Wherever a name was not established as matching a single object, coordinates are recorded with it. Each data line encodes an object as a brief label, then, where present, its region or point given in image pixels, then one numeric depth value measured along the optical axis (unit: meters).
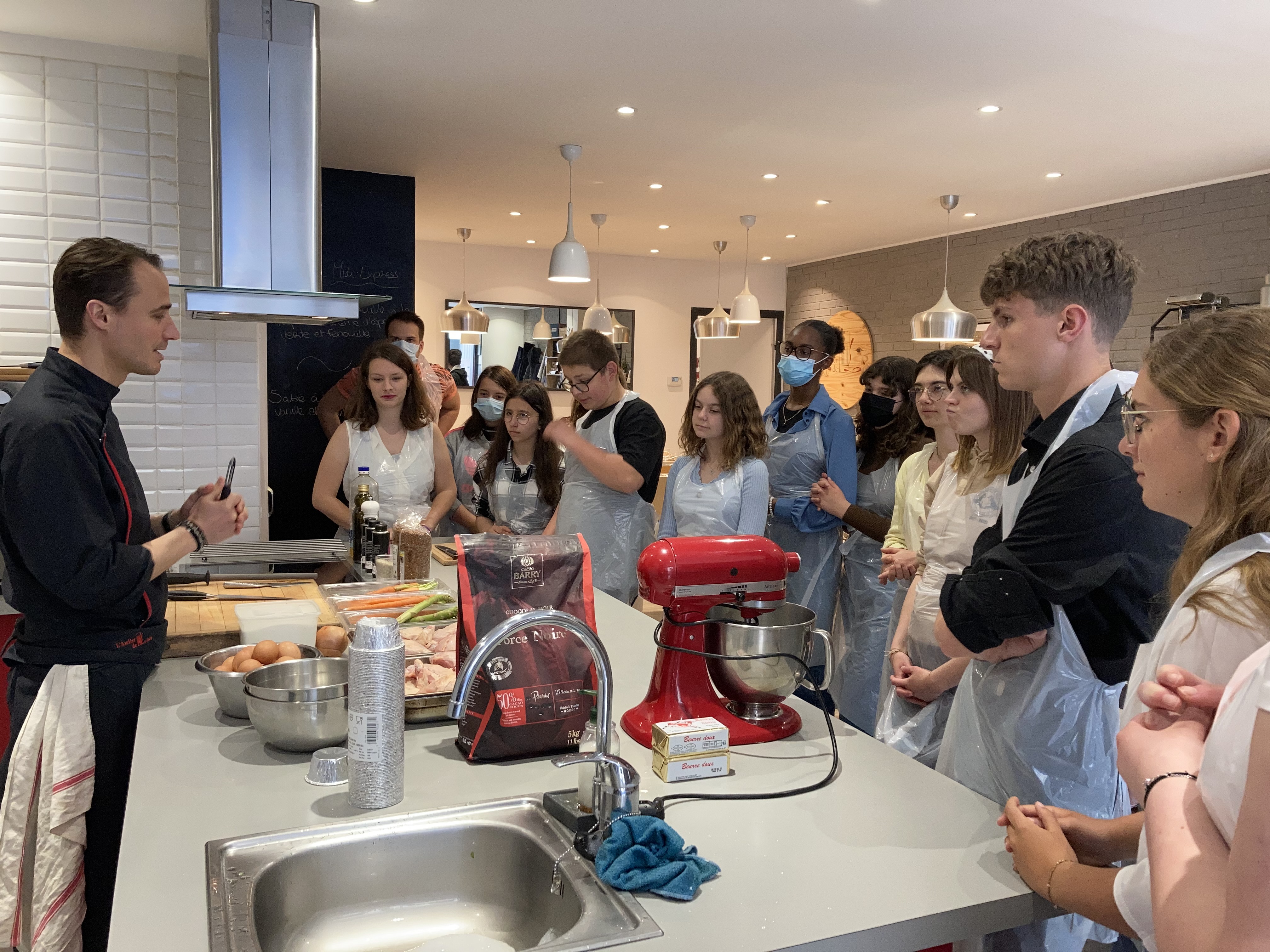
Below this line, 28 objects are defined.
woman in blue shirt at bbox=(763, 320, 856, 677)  3.56
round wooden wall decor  9.05
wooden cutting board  2.06
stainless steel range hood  3.12
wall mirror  9.49
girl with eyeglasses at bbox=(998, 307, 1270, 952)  0.79
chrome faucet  1.18
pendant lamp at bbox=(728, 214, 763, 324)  7.17
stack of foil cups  1.25
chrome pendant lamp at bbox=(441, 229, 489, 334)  7.27
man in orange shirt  4.88
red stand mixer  1.52
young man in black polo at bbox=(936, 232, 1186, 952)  1.48
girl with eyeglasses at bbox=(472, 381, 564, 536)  3.77
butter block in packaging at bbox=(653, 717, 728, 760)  1.41
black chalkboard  5.25
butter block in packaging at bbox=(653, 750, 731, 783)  1.41
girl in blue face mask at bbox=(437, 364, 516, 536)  4.33
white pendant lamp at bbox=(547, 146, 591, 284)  5.04
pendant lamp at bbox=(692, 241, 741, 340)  7.74
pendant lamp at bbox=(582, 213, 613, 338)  7.27
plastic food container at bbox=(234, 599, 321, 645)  1.89
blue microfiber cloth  1.10
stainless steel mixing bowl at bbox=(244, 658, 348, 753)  1.46
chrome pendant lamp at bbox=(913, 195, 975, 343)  6.02
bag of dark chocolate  1.46
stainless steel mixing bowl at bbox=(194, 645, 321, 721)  1.64
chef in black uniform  1.68
